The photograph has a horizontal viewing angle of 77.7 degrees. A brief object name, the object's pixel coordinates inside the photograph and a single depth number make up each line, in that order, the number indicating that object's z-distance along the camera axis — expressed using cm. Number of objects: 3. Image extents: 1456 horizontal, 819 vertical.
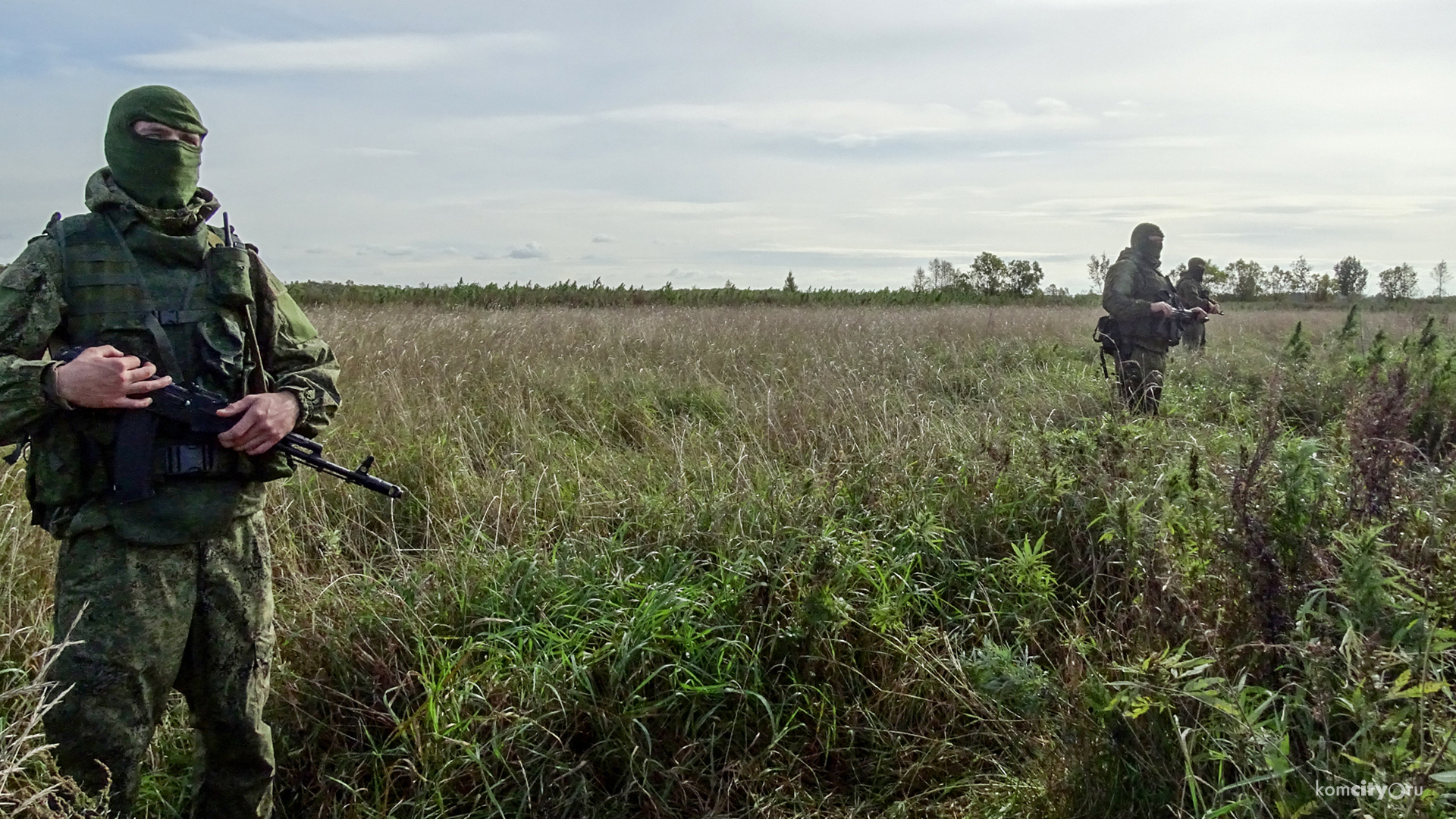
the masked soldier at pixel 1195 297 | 839
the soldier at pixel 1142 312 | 686
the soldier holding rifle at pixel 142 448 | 205
